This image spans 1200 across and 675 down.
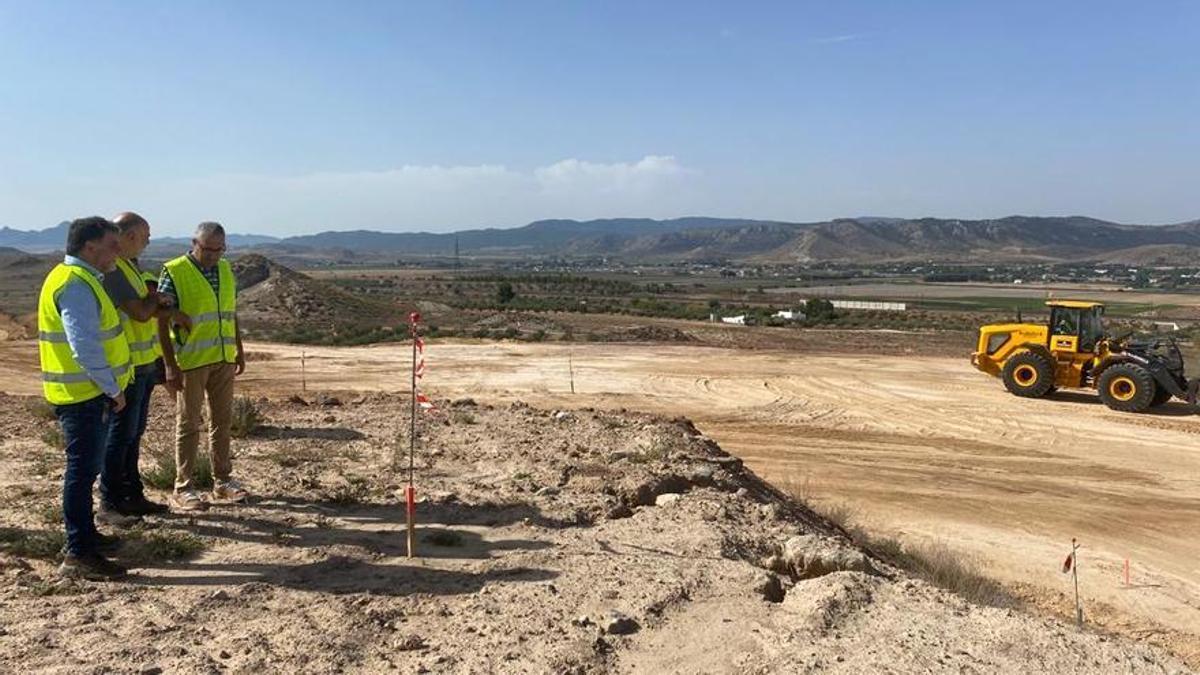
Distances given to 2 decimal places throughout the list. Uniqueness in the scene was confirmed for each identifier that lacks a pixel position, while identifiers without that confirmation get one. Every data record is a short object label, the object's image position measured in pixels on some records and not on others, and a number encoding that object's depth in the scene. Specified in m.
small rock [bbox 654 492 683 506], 7.13
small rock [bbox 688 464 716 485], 8.04
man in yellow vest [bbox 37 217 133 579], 4.76
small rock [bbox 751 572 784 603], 5.23
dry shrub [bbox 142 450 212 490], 6.92
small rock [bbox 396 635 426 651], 4.34
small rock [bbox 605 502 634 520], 6.74
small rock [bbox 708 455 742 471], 9.37
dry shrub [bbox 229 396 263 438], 9.18
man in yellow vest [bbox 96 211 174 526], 5.62
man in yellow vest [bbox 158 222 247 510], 6.08
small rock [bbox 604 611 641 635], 4.63
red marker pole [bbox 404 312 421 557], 5.42
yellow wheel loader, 15.94
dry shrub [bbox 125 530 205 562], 5.31
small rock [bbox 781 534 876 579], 5.77
